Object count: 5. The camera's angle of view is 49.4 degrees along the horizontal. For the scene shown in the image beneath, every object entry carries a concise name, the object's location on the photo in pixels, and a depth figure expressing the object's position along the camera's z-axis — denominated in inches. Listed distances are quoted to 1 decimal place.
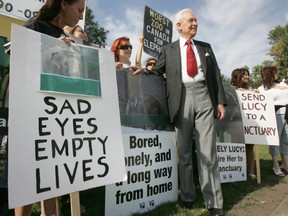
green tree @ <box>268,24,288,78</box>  1979.6
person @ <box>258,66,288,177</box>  214.8
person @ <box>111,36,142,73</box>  143.1
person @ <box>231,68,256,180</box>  202.2
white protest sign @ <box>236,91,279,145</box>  185.6
